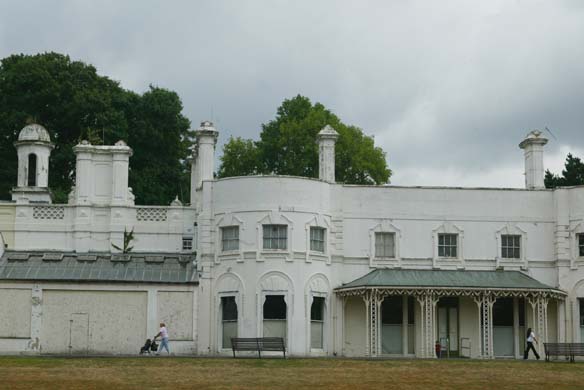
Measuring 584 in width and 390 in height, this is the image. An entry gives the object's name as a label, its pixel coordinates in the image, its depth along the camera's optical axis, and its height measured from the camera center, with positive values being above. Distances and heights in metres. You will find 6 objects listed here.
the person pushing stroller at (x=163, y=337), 47.72 +0.26
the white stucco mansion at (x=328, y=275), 50.41 +3.03
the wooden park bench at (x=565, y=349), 45.69 -0.09
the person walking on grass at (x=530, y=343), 48.59 +0.15
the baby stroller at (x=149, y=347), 48.38 -0.15
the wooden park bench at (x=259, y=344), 46.50 +0.01
